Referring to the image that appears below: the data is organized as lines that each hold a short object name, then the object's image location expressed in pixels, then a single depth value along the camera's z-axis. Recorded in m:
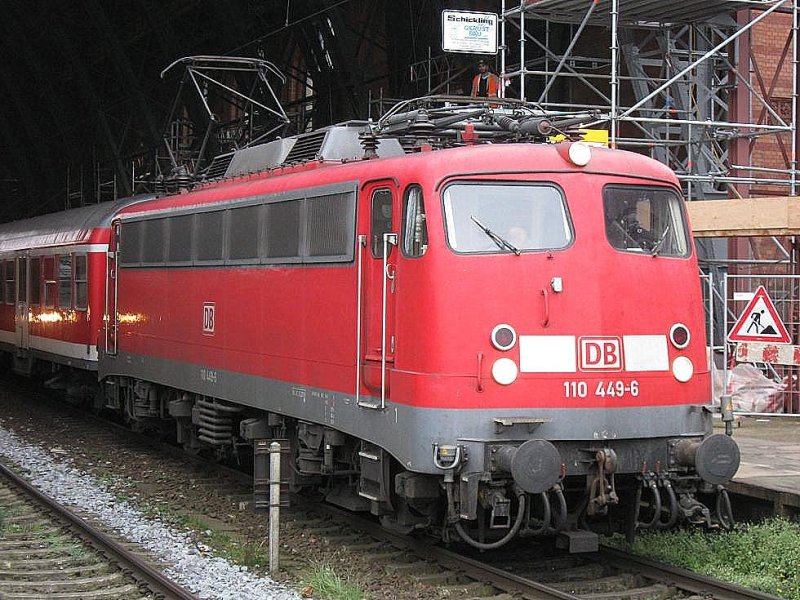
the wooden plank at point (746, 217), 15.39
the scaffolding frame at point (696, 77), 17.88
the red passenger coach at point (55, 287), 18.50
